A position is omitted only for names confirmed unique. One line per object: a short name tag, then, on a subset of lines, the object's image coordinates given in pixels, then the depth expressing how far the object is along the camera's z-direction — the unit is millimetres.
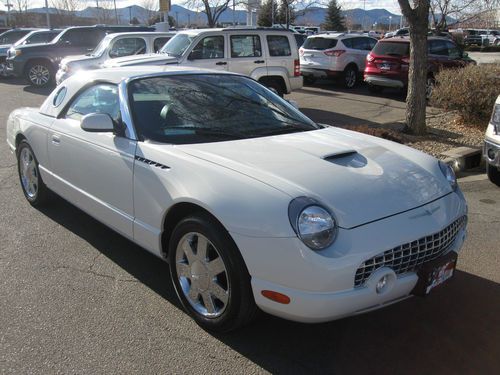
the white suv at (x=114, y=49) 12359
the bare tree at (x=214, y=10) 26312
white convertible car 2639
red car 13984
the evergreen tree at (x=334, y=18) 55344
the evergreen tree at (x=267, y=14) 47503
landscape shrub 9320
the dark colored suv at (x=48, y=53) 16375
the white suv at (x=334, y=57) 16266
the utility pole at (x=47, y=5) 46044
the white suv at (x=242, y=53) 10914
